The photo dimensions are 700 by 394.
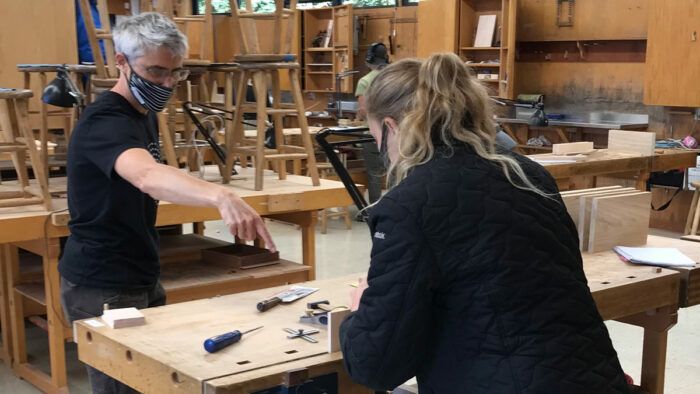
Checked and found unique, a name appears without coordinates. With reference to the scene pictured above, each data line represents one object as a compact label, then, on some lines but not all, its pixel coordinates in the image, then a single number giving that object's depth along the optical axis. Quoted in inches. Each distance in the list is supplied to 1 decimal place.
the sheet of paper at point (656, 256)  97.7
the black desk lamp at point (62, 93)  137.9
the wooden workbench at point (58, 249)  131.6
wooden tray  150.8
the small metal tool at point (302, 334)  72.9
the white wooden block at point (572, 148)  200.5
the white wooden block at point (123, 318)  75.7
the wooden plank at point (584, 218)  106.2
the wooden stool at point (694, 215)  255.6
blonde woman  56.0
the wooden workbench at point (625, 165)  187.0
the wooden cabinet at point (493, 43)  329.1
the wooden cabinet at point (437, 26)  352.8
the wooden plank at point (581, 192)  108.0
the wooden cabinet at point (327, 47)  419.5
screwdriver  68.6
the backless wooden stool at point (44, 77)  149.1
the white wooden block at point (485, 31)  346.0
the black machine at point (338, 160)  86.4
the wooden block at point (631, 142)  217.3
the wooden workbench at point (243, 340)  64.5
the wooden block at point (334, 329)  68.6
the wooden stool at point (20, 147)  135.4
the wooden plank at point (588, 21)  300.6
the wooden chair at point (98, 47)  140.2
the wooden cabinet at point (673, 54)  272.1
